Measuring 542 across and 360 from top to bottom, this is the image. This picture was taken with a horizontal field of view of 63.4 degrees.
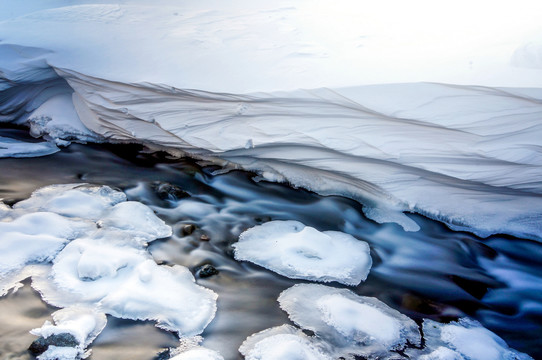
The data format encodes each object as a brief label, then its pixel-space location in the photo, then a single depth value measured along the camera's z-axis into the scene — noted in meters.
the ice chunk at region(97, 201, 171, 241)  2.68
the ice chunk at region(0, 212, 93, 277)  2.33
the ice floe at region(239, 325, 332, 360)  1.88
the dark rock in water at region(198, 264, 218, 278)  2.39
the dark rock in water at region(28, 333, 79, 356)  1.82
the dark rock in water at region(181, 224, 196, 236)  2.74
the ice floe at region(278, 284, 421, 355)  2.03
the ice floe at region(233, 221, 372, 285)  2.46
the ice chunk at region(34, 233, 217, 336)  2.08
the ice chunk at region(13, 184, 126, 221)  2.79
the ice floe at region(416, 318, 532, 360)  2.01
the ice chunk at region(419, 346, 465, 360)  1.99
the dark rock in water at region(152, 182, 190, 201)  3.11
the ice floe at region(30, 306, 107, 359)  1.83
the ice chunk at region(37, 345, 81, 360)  1.80
